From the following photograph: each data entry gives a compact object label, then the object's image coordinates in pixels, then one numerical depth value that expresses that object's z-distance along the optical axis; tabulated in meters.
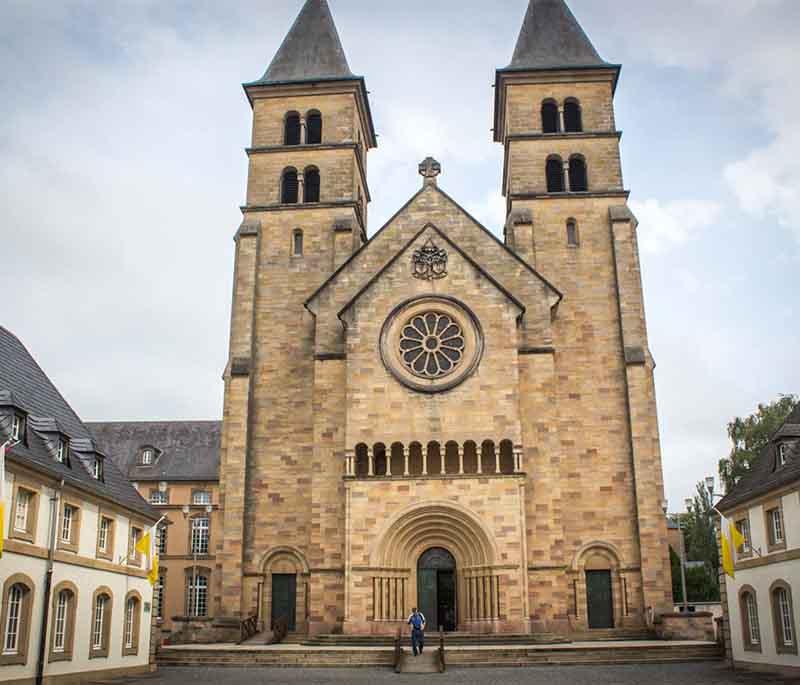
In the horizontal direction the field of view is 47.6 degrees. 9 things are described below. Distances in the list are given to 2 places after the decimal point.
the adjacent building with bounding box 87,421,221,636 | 58.59
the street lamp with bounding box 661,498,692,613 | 37.67
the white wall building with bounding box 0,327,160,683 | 22.84
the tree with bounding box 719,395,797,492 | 54.16
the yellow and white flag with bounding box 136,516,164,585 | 30.75
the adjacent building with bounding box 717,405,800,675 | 25.27
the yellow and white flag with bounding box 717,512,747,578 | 28.40
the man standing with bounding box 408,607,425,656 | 29.81
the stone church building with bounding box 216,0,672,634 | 35.78
